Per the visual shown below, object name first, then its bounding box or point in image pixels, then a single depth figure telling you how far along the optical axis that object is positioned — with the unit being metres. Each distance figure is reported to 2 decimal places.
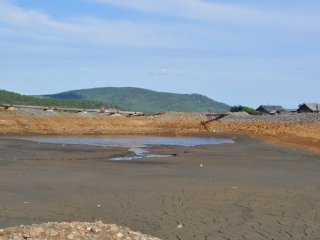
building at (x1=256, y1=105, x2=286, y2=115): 100.25
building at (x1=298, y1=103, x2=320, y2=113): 81.30
